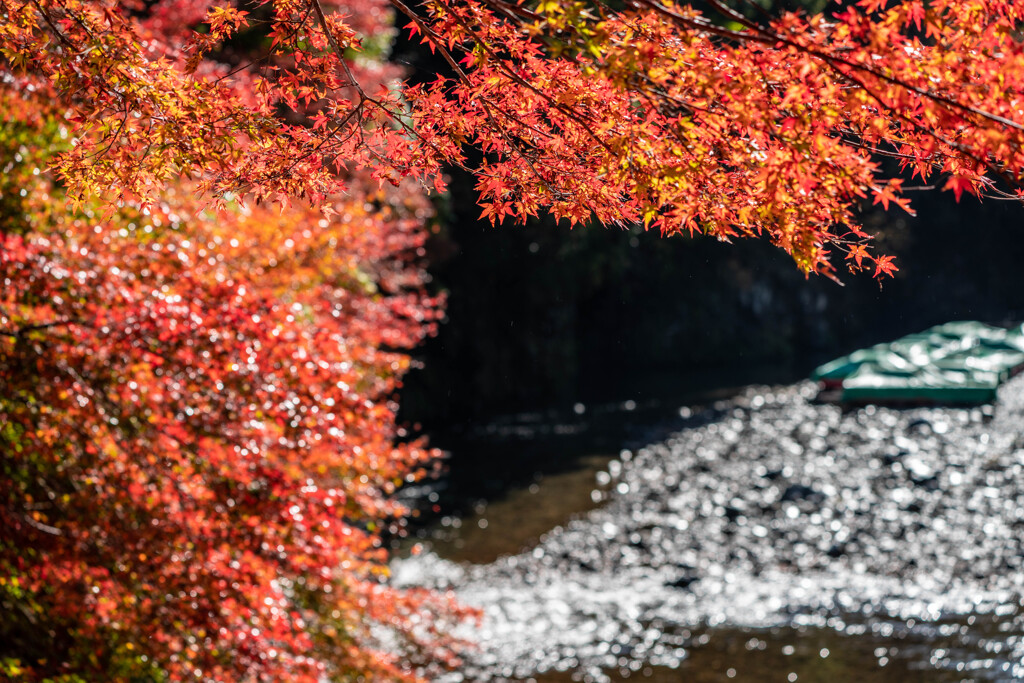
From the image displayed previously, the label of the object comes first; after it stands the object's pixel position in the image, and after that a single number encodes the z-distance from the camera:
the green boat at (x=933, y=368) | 43.81
